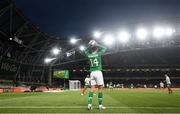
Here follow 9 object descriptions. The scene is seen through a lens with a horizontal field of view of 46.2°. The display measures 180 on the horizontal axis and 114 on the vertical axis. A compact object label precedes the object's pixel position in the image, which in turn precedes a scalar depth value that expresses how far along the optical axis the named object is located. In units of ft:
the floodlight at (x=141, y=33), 167.53
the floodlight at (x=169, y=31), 162.55
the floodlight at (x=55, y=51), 185.52
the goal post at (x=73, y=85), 169.32
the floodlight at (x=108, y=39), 172.04
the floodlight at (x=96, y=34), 167.62
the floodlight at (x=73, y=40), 177.79
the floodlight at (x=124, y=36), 169.78
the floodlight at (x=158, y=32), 164.58
